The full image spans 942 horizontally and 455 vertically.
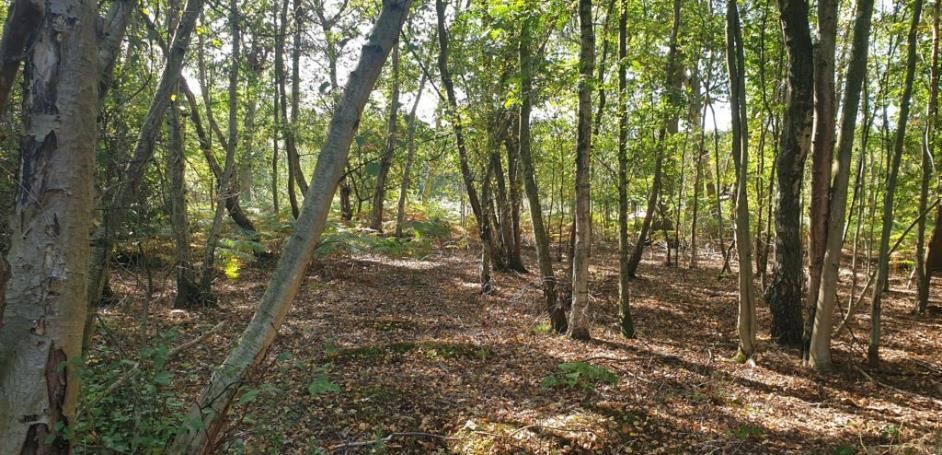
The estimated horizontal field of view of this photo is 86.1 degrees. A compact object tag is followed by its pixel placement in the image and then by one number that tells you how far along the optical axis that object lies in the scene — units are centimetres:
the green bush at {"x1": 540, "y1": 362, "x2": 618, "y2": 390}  538
